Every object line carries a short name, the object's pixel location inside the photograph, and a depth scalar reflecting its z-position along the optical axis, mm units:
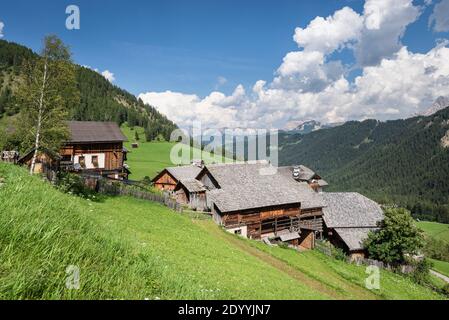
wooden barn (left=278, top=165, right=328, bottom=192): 92312
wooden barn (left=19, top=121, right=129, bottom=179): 58469
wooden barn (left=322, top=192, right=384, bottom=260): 57875
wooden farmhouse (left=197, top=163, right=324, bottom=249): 47000
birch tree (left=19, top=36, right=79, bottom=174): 27109
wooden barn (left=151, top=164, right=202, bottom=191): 70812
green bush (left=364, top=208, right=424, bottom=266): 50844
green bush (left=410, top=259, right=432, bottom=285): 51562
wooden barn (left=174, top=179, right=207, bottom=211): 48594
